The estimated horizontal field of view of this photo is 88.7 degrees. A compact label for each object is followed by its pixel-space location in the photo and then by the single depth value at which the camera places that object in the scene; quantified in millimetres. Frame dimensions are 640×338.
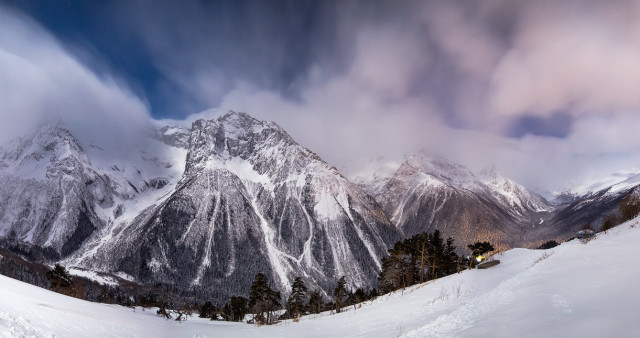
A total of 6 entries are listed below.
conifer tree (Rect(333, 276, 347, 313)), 76138
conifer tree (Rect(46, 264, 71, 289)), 75875
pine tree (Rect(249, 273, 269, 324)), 67375
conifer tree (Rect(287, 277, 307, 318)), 72312
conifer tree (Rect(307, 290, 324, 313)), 98431
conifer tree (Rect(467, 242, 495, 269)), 46125
